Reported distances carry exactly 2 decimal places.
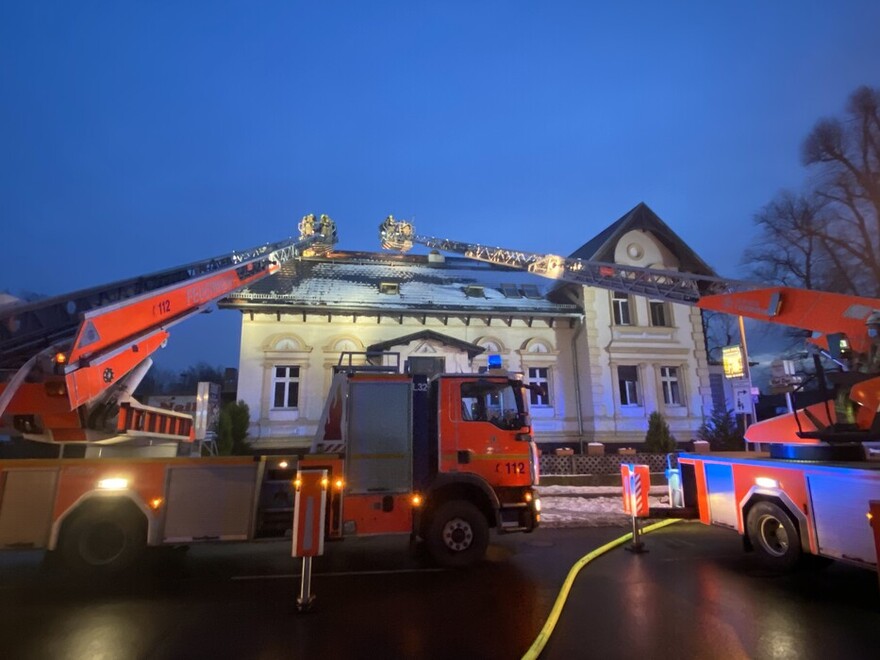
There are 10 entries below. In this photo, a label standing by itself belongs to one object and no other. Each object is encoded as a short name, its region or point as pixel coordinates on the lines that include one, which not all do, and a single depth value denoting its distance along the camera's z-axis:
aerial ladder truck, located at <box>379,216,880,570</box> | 5.50
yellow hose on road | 4.20
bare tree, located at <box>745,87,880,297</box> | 23.39
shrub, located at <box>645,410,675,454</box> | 18.36
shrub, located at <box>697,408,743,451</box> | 18.84
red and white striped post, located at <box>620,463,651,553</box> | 7.93
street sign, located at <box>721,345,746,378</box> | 15.48
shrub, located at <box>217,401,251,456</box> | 16.44
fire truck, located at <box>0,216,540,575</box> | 6.55
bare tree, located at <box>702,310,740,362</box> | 33.88
